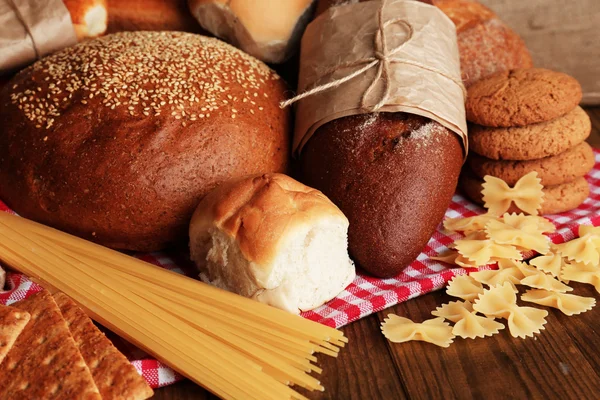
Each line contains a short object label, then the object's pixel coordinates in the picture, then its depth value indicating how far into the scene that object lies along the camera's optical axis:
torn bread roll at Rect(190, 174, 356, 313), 0.48
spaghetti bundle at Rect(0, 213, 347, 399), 0.43
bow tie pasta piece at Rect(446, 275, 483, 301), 0.51
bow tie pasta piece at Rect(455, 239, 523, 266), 0.53
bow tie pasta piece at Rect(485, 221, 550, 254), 0.54
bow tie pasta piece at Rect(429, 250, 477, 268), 0.53
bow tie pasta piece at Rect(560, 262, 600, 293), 0.52
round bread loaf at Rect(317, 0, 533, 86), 0.66
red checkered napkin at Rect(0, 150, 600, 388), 0.47
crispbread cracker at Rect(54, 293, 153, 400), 0.42
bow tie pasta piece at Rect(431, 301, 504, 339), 0.48
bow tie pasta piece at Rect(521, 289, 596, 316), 0.50
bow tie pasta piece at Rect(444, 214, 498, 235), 0.57
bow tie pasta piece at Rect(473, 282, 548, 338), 0.48
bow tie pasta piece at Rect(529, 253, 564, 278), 0.53
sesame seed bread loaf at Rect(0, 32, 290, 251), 0.54
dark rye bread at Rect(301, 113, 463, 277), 0.53
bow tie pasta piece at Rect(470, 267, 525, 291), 0.52
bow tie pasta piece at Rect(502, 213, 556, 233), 0.55
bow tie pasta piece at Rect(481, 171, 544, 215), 0.58
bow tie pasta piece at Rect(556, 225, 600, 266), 0.53
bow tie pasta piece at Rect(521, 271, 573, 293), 0.51
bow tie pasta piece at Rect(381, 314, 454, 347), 0.48
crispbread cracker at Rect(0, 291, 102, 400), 0.42
